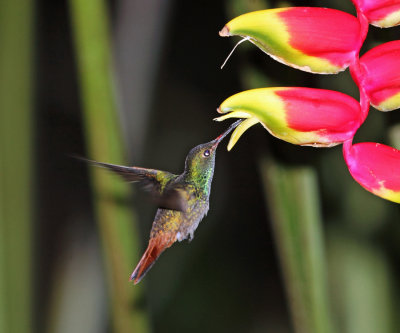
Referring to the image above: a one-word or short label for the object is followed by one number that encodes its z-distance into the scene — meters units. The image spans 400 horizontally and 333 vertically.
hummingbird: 3.23
